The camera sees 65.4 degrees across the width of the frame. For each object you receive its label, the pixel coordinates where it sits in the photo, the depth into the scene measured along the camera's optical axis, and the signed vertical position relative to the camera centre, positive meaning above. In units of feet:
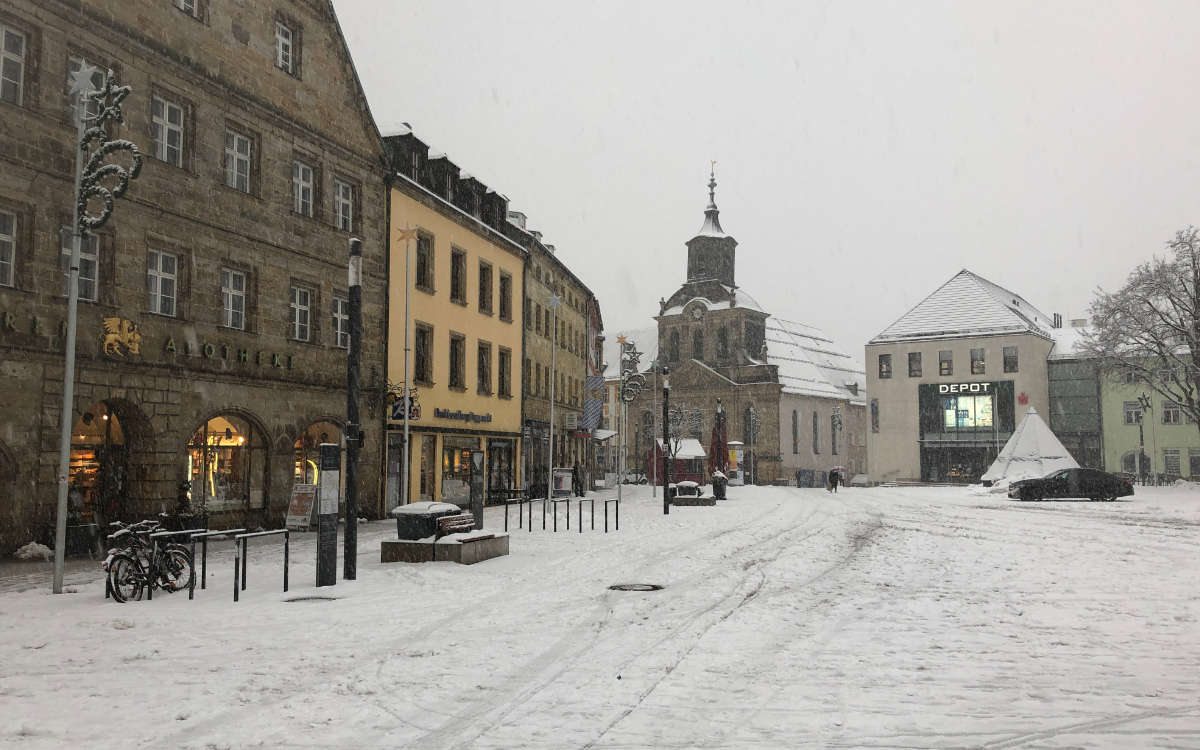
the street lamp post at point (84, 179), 41.19 +12.48
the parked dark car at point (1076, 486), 125.90 -4.45
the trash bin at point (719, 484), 139.85 -4.61
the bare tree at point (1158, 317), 145.38 +21.68
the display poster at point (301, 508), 72.28 -4.21
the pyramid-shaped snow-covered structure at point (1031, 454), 148.37 -0.13
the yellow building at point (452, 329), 95.20 +14.46
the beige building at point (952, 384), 219.61 +16.71
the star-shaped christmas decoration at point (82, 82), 42.56 +16.94
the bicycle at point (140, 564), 37.96 -4.61
